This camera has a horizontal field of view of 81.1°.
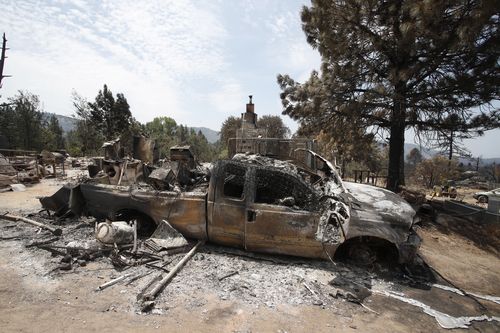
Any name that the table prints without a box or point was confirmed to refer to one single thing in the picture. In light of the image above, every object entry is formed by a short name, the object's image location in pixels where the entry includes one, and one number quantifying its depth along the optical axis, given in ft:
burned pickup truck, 15.80
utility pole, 78.48
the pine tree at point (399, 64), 26.61
